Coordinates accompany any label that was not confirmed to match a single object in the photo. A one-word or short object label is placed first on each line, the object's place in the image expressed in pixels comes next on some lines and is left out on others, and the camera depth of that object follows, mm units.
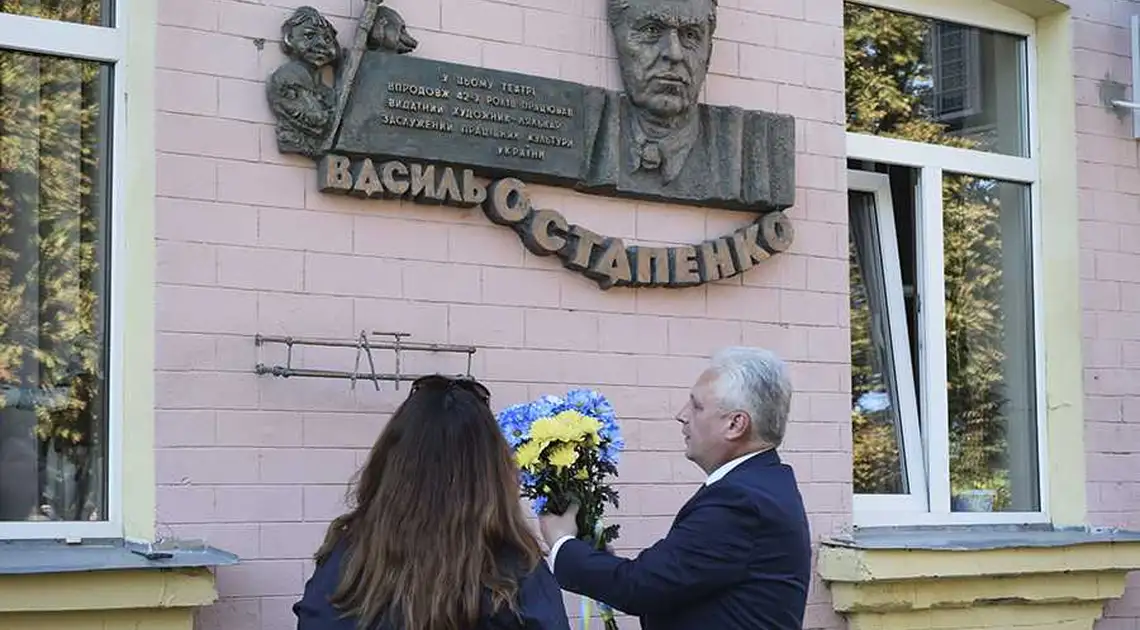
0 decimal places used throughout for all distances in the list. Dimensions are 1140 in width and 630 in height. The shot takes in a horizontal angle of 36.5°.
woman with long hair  3105
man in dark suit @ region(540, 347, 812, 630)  3787
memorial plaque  4875
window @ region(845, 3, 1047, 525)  6488
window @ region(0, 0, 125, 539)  4613
